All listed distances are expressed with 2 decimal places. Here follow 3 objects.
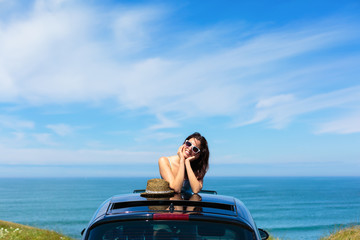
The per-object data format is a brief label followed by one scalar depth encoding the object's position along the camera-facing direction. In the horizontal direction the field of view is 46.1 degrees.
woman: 5.70
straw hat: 4.21
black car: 3.00
